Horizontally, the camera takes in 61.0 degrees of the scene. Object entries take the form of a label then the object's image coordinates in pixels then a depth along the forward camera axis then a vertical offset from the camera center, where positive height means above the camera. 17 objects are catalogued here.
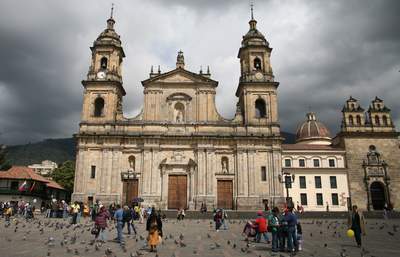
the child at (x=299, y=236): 12.30 -1.12
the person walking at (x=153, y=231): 11.62 -0.92
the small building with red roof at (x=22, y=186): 45.75 +2.55
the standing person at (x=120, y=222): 13.90 -0.70
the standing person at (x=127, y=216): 16.00 -0.53
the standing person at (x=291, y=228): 11.59 -0.77
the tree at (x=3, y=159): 48.87 +6.40
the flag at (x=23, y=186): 44.44 +2.39
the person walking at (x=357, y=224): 13.04 -0.71
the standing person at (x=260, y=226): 14.12 -0.86
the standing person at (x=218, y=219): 19.93 -0.84
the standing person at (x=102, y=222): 13.70 -0.68
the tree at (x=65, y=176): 63.03 +5.37
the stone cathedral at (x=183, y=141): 38.53 +7.37
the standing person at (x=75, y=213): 23.00 -0.55
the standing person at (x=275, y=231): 12.19 -0.92
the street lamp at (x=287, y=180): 29.38 +2.09
